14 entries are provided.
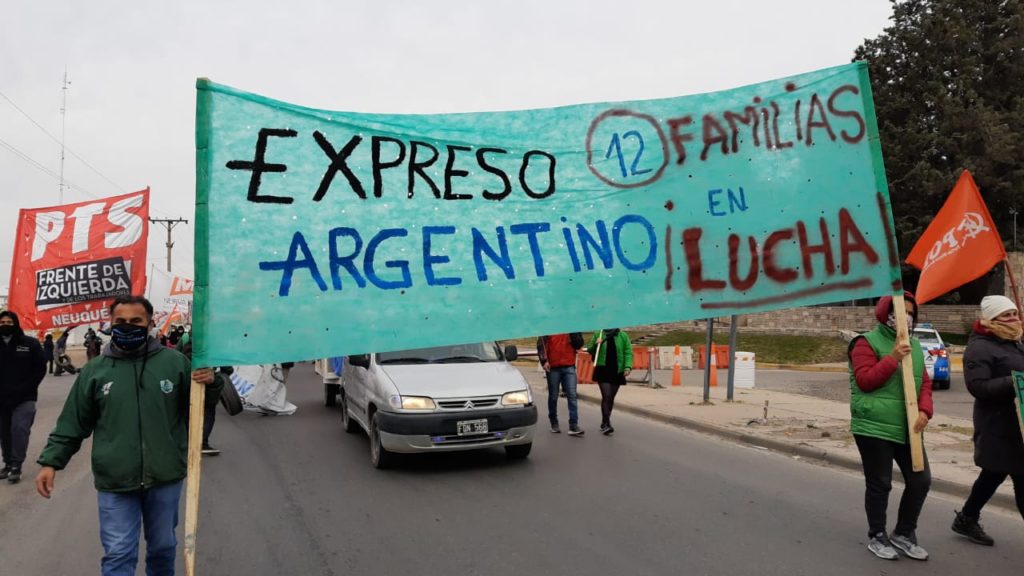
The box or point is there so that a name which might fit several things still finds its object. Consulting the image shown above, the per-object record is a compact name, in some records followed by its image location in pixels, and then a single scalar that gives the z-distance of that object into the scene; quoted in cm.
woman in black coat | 491
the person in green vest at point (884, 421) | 481
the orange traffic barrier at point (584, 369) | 2019
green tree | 3703
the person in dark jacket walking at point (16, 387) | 773
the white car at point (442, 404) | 779
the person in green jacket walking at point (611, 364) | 1072
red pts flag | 1075
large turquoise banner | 362
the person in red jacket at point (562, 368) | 1077
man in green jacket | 369
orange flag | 542
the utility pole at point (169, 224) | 5567
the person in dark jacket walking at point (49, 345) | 1688
